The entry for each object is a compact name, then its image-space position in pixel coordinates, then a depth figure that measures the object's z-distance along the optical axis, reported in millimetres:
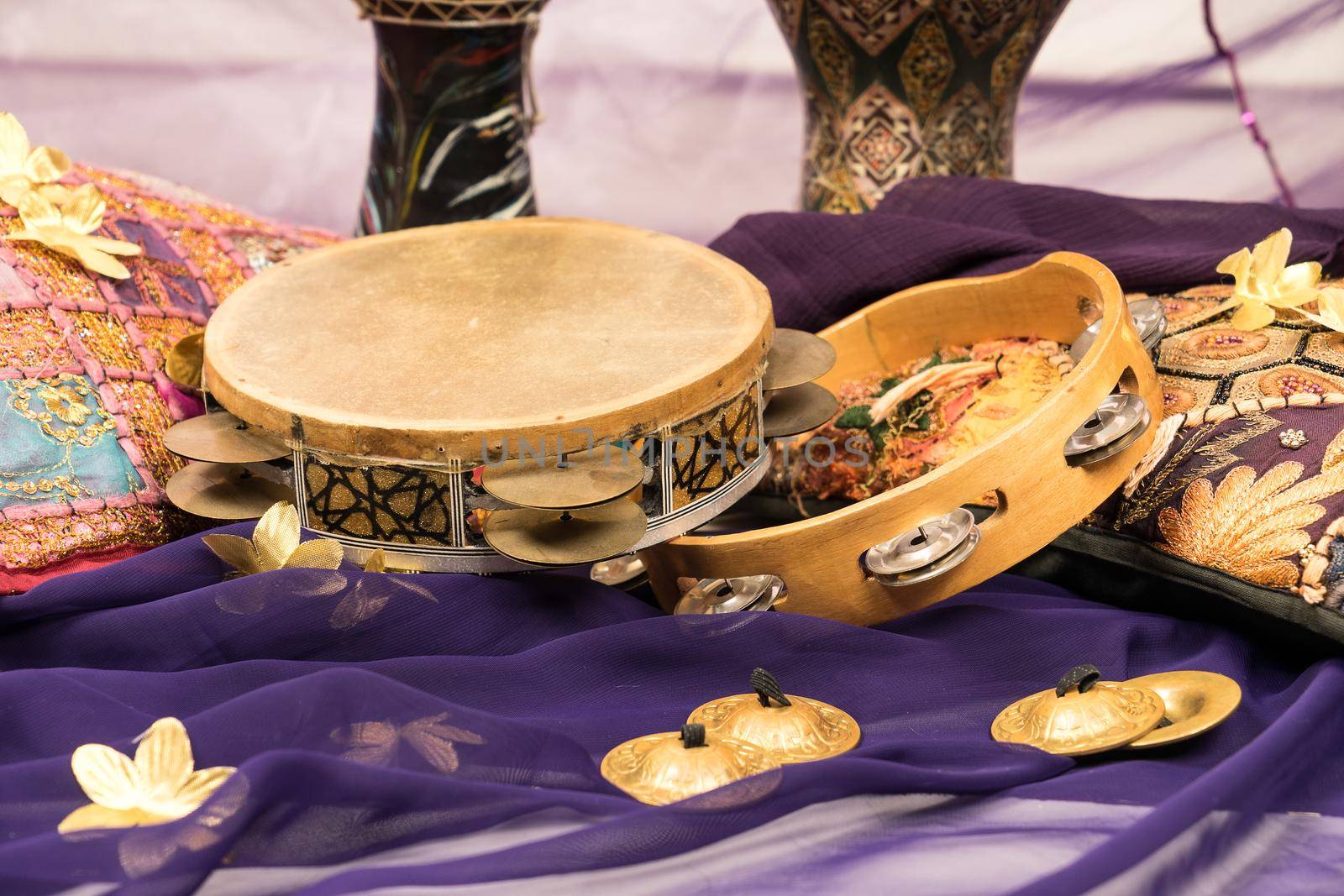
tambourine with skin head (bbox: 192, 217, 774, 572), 1652
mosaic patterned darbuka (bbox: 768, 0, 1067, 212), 2095
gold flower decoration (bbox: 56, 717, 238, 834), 1564
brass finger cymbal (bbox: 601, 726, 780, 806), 1591
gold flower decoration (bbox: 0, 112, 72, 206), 1784
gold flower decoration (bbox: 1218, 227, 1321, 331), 1782
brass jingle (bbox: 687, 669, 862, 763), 1617
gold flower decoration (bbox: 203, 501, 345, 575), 1680
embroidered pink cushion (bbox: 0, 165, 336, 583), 1717
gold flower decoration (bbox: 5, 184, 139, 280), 1780
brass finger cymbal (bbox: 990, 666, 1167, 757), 1609
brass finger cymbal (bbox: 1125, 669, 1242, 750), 1607
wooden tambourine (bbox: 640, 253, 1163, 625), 1679
